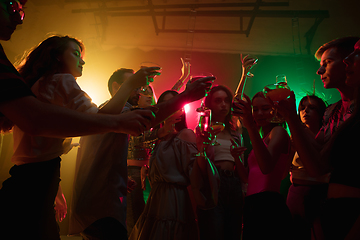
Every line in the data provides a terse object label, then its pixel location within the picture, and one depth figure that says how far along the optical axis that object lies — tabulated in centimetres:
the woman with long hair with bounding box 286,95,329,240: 166
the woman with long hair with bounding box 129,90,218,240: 167
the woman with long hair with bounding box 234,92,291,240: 146
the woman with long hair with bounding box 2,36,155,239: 94
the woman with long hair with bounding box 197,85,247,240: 187
